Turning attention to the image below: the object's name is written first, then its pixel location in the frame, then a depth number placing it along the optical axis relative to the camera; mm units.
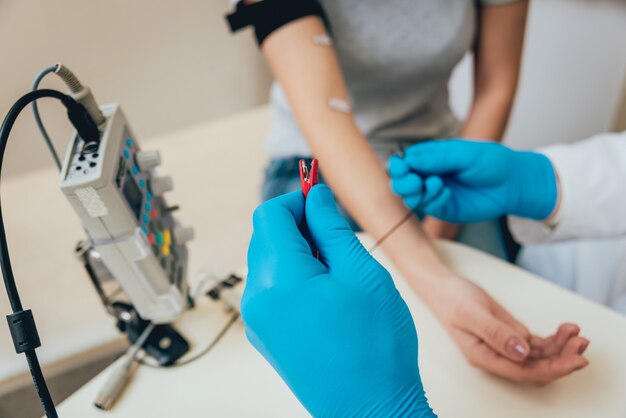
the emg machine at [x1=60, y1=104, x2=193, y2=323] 491
